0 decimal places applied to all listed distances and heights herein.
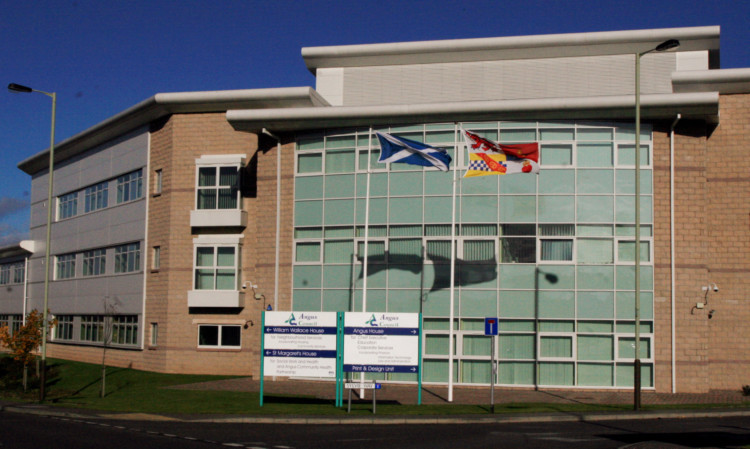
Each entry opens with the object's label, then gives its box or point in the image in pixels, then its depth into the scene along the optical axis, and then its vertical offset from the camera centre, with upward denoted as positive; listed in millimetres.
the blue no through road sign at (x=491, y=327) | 22242 -865
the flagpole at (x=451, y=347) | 24625 -1619
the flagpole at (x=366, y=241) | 25250 +1693
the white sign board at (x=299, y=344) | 23266 -1501
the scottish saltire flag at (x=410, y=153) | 25016 +4486
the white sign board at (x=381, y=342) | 22859 -1389
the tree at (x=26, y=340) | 31188 -2047
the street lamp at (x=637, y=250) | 22500 +1418
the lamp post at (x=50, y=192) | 26297 +3315
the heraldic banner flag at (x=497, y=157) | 24594 +4321
